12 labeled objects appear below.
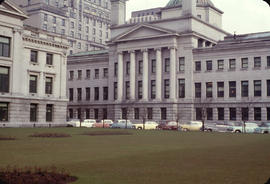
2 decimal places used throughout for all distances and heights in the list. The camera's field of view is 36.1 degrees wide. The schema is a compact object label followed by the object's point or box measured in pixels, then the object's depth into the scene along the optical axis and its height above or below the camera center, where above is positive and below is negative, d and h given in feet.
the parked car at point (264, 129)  201.79 -7.98
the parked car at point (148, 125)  245.24 -7.84
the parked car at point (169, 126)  227.40 -7.66
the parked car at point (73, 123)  252.75 -6.98
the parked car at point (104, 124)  253.85 -7.56
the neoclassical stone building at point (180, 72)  272.10 +29.01
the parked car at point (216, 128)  216.04 -8.00
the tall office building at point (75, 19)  465.47 +112.93
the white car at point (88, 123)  257.22 -7.04
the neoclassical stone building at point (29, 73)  209.46 +21.08
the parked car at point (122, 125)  243.21 -7.65
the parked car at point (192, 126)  224.94 -7.42
